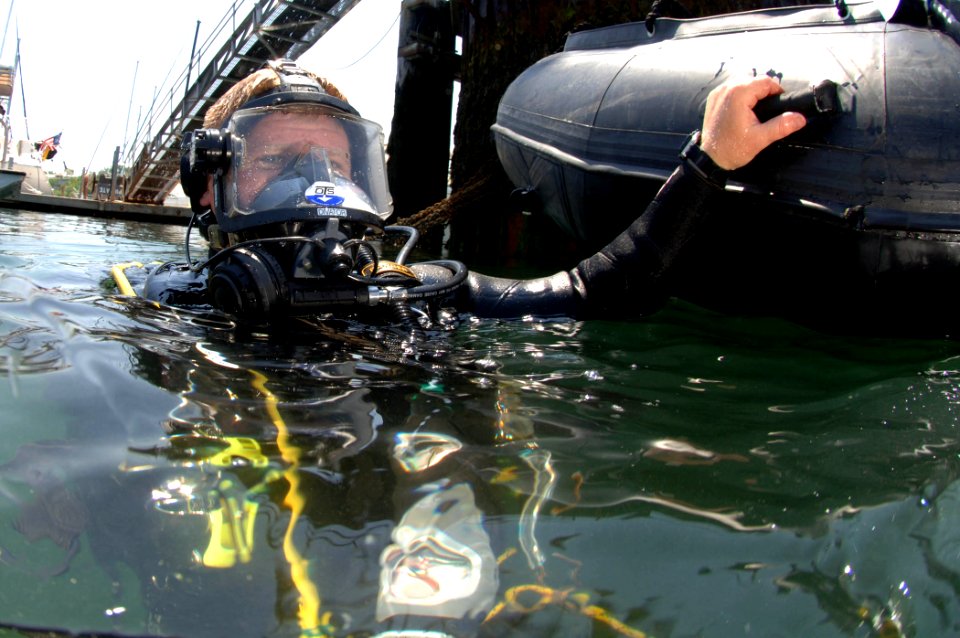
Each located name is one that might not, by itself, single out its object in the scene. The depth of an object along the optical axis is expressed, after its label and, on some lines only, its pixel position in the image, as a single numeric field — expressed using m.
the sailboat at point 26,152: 18.31
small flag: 21.86
